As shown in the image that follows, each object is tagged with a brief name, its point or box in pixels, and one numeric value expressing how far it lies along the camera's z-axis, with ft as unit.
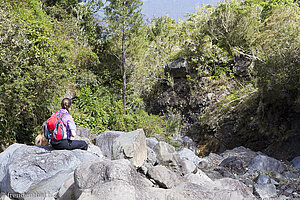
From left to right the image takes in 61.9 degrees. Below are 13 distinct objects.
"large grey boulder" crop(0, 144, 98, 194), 13.19
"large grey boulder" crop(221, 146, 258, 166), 24.79
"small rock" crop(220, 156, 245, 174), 22.28
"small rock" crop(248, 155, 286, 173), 21.74
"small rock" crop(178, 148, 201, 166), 26.57
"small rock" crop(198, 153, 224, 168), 24.68
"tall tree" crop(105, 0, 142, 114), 36.27
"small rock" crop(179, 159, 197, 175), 19.18
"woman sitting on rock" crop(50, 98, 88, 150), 15.79
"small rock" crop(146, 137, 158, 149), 25.13
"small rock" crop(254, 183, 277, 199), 17.02
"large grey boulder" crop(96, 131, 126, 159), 22.03
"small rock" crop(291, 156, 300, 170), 22.37
